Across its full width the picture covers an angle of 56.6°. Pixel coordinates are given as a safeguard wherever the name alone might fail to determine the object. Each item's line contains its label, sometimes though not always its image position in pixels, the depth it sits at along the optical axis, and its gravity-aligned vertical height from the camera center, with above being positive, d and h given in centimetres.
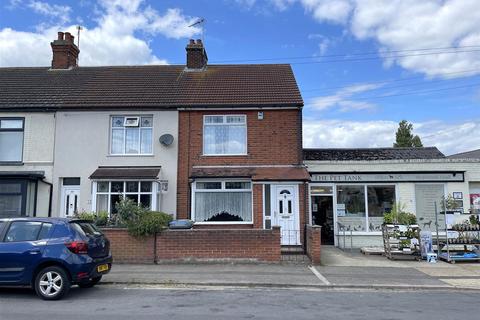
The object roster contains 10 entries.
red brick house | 1592 +210
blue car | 844 -75
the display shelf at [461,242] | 1409 -83
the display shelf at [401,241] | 1449 -84
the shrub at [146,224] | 1297 -24
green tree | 3547 +626
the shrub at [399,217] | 1537 -5
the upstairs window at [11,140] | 1727 +295
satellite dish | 1673 +287
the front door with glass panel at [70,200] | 1683 +61
